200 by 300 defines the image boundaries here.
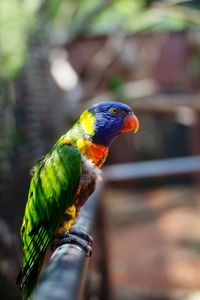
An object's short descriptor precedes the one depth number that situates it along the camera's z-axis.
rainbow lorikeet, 0.96
